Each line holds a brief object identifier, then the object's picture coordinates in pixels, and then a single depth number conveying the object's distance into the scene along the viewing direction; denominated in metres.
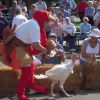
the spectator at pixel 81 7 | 20.85
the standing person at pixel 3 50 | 7.01
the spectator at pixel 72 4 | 21.65
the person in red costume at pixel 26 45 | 6.77
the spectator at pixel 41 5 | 19.70
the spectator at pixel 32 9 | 18.24
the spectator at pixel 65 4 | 20.88
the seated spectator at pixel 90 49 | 9.24
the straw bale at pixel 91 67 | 8.88
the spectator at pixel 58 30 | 15.70
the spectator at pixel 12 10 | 18.80
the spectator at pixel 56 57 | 9.69
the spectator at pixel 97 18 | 17.68
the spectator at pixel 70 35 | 15.74
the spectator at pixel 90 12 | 19.22
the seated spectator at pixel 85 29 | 16.02
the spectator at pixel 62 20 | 16.03
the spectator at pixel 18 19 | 11.73
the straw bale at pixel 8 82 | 8.45
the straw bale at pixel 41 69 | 8.60
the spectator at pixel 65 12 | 19.04
